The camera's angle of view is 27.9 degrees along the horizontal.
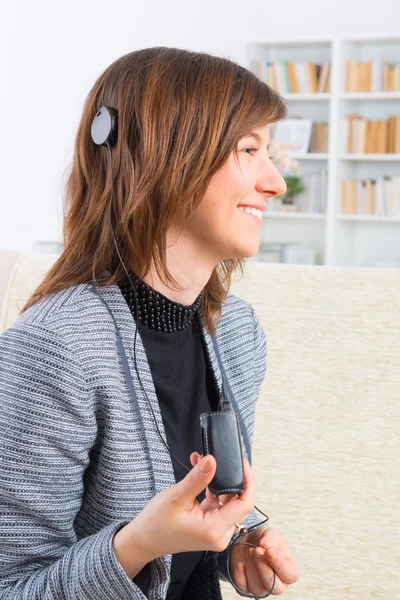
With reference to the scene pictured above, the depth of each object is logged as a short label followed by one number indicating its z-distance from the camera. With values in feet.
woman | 3.01
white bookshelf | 18.22
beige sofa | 4.33
